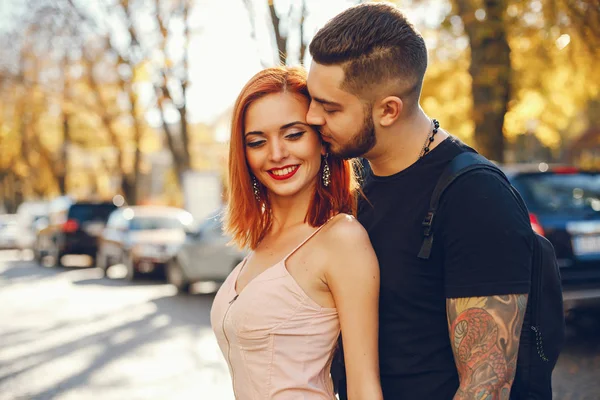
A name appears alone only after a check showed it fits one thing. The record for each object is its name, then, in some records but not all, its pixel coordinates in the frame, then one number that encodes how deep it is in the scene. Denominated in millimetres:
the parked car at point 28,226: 33094
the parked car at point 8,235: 39031
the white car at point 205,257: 12616
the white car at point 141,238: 17422
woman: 2225
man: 1908
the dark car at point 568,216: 6930
